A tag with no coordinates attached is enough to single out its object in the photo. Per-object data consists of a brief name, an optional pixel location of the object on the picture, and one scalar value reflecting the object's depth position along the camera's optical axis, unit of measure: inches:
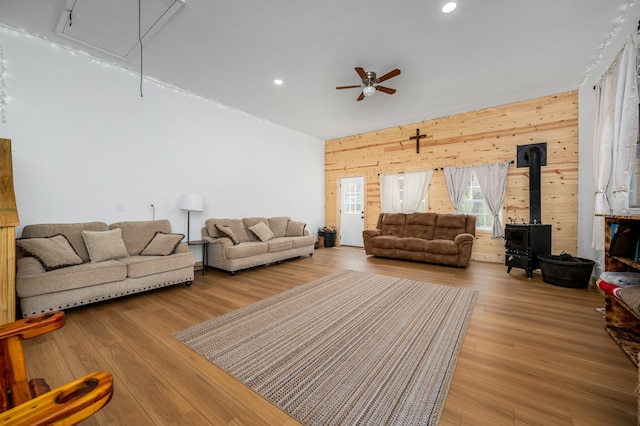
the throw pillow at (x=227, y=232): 175.2
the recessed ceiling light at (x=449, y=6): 98.8
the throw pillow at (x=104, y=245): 123.4
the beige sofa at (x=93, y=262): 100.3
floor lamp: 165.0
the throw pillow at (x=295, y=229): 230.8
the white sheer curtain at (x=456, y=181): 214.7
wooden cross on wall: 237.0
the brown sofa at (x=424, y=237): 185.8
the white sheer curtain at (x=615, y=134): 107.8
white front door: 282.3
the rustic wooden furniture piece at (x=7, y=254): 86.5
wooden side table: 163.3
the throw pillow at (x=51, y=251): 105.9
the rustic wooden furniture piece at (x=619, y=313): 80.9
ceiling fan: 138.1
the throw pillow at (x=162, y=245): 139.9
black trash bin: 286.0
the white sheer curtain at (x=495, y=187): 197.9
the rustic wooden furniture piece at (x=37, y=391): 21.7
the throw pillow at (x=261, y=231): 199.3
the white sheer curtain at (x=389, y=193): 252.5
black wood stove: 159.3
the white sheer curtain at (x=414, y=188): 235.0
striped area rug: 58.4
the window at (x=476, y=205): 210.4
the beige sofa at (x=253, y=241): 167.6
